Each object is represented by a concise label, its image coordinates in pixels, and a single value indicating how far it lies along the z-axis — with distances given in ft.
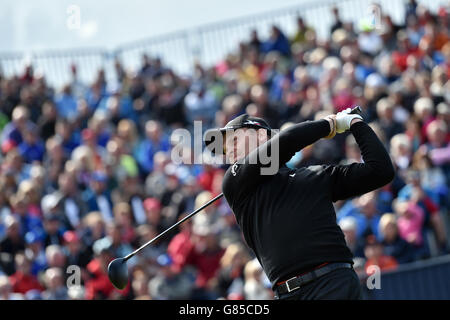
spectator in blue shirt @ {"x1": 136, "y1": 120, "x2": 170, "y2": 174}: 44.83
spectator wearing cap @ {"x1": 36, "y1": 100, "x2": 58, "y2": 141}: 46.85
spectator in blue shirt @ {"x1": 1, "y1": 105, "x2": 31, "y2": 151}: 45.50
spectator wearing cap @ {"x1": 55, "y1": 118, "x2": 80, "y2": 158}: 45.19
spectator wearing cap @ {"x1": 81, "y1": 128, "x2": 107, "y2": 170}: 42.63
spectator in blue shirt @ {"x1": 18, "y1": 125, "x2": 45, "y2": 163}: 44.58
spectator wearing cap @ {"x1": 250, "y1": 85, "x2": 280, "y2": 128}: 44.32
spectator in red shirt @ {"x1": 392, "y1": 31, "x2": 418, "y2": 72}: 45.21
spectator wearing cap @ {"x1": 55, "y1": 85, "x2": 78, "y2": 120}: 49.40
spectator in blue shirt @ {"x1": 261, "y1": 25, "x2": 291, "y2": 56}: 53.11
